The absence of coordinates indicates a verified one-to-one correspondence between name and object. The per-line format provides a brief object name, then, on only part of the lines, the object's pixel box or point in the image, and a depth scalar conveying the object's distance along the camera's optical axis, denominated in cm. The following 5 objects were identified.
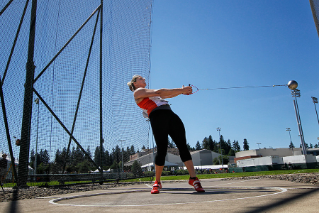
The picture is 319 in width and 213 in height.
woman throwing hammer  307
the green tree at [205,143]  14401
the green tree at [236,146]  15829
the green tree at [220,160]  8124
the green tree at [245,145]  15150
